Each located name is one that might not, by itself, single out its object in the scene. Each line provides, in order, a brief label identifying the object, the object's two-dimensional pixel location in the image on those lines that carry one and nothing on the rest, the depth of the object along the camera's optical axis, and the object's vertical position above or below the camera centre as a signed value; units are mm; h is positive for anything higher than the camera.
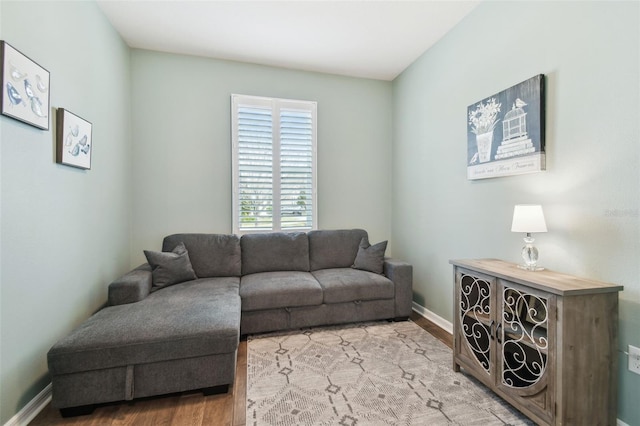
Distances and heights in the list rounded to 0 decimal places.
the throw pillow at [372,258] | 3146 -518
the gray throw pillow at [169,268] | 2584 -535
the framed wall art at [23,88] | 1434 +665
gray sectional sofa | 1647 -729
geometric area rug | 1632 -1162
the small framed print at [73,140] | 1888 +498
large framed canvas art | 1924 +608
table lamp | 1729 -71
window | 3422 +585
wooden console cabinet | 1390 -698
